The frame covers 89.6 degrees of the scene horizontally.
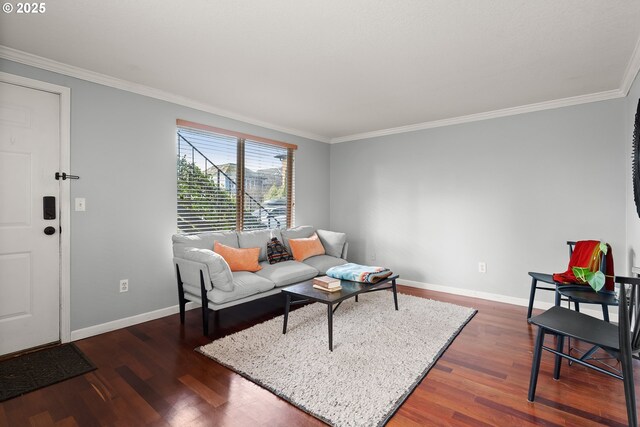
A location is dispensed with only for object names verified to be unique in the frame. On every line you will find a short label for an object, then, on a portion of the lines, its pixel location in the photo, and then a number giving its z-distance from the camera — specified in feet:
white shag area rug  6.46
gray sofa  9.70
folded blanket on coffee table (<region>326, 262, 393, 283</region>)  10.60
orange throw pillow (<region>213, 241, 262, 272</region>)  11.47
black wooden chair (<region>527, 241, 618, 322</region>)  8.05
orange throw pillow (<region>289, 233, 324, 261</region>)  14.07
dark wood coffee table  8.78
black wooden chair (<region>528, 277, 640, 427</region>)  5.23
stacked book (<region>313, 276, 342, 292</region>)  9.70
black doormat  7.02
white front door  8.34
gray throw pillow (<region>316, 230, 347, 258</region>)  15.26
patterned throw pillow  13.28
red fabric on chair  9.04
